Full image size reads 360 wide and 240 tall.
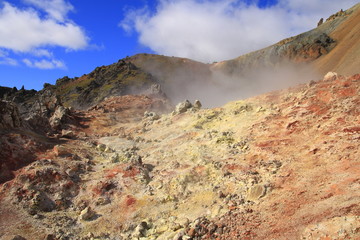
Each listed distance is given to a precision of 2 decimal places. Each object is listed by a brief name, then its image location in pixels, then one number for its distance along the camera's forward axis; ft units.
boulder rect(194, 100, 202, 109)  89.87
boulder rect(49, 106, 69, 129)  93.81
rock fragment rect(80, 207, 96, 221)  44.83
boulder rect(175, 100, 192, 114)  87.97
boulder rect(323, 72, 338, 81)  62.14
